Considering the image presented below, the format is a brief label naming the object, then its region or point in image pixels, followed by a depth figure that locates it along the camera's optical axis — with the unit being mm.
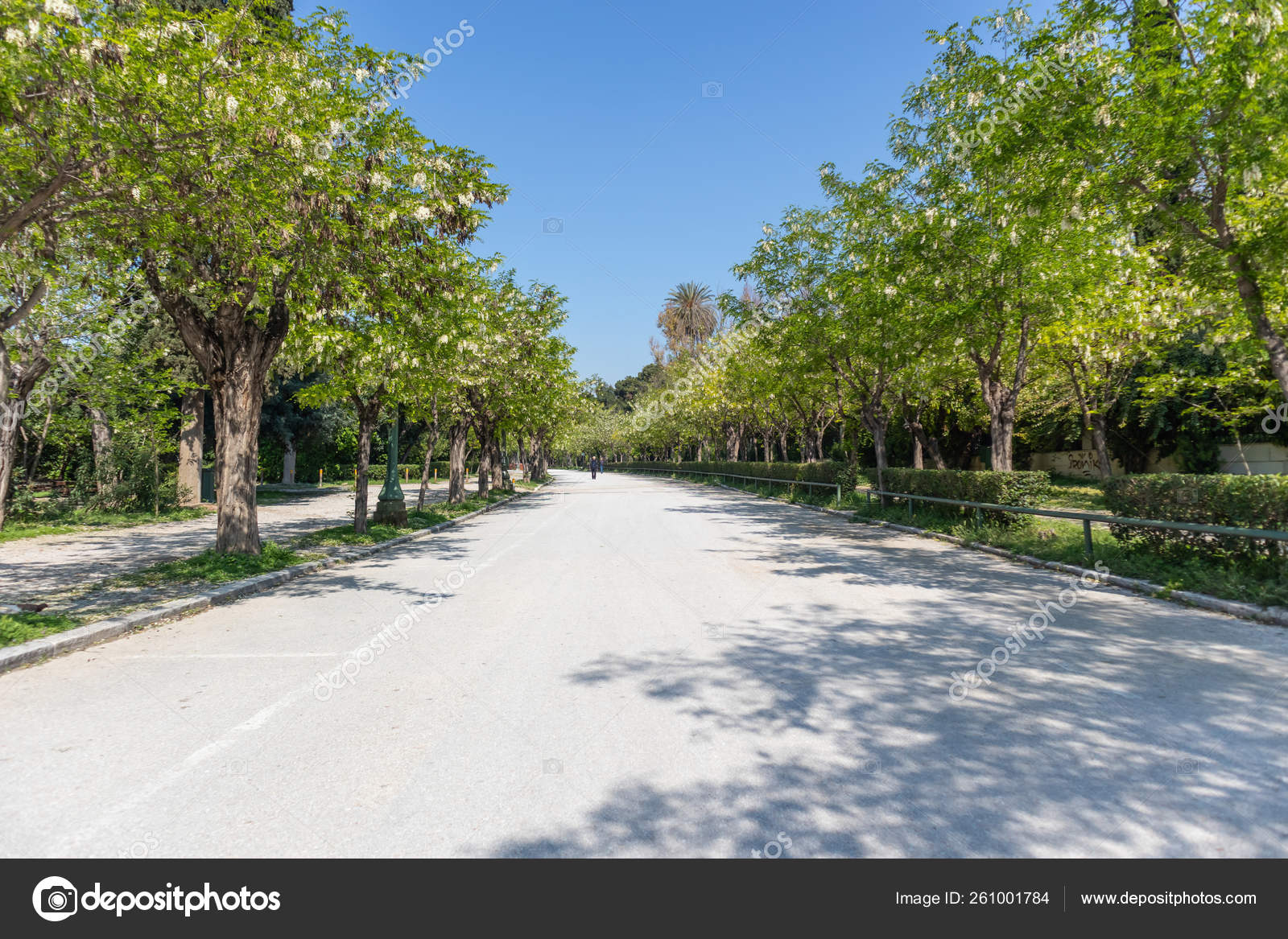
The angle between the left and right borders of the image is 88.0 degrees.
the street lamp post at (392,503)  17281
